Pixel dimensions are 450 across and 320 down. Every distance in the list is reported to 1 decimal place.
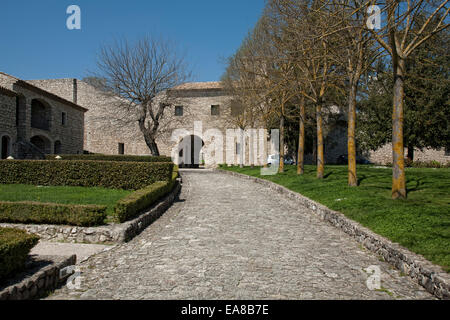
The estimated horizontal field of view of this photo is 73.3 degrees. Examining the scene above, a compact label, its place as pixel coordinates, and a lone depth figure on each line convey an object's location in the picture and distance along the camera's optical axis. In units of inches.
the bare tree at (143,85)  836.6
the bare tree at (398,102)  302.0
